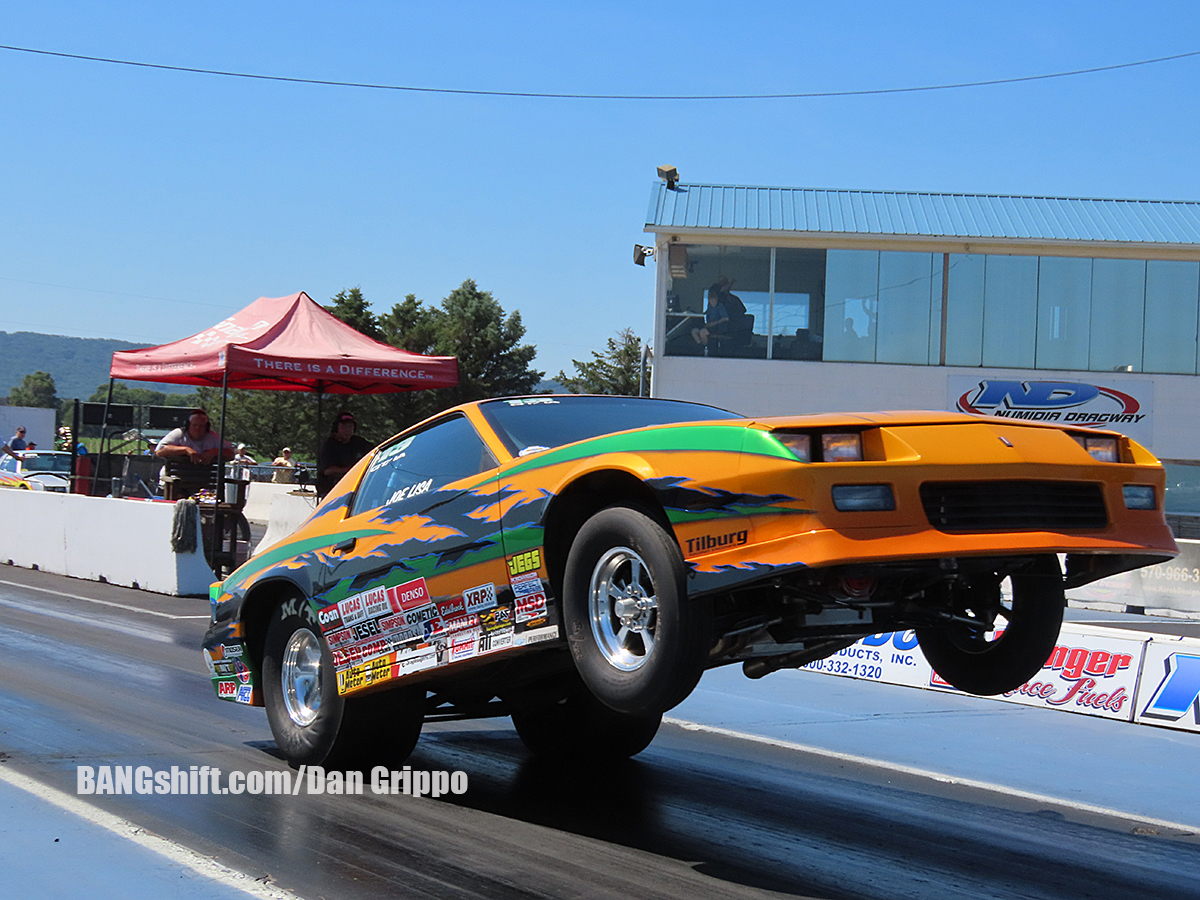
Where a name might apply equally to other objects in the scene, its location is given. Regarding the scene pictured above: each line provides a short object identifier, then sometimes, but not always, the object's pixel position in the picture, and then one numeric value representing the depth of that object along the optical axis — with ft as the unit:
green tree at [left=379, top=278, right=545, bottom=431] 263.90
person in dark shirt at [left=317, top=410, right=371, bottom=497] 46.44
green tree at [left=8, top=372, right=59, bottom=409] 504.84
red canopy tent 50.85
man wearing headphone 50.57
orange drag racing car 12.66
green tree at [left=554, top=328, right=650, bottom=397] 273.95
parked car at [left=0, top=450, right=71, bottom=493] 85.35
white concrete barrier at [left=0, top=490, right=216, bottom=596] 46.68
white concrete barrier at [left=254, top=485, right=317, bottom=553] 58.93
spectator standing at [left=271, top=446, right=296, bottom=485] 101.50
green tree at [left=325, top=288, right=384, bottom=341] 240.73
